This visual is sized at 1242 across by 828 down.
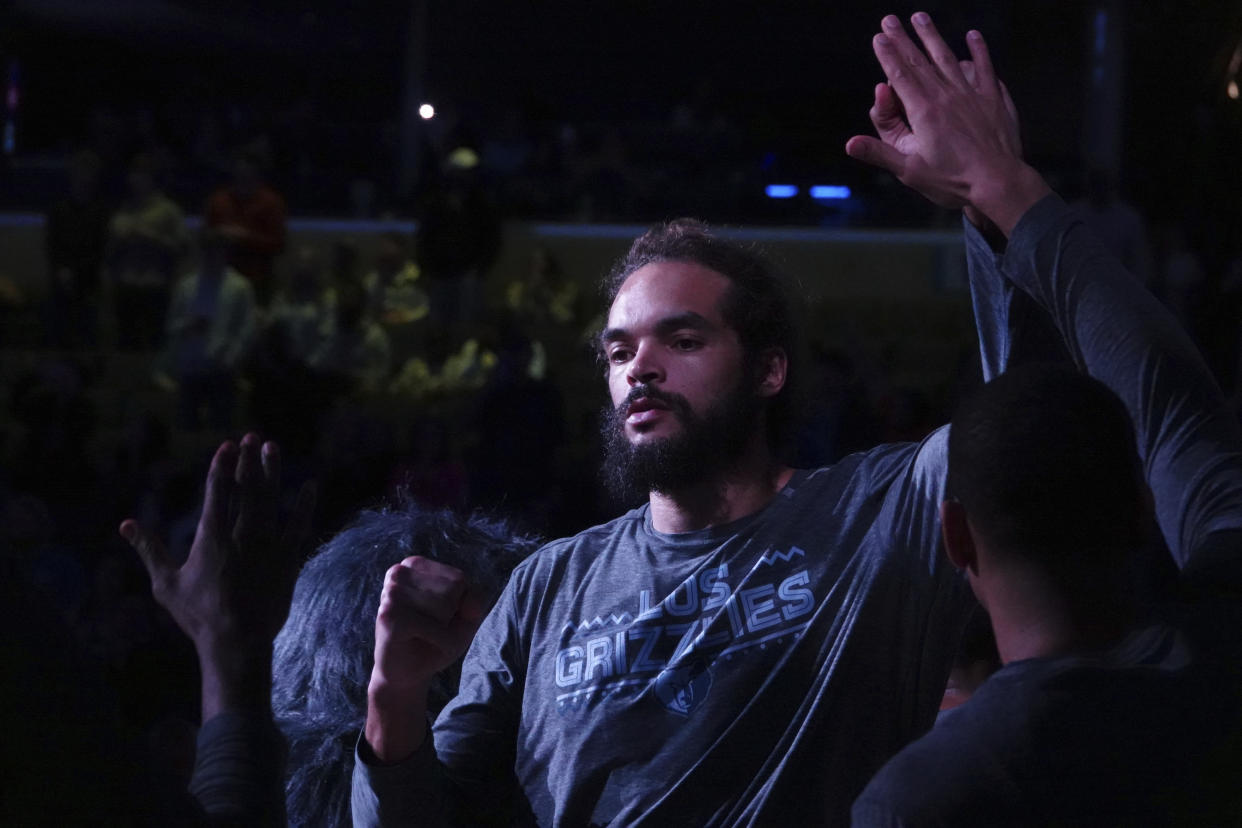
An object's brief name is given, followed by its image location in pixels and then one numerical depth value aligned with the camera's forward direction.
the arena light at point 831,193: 10.45
